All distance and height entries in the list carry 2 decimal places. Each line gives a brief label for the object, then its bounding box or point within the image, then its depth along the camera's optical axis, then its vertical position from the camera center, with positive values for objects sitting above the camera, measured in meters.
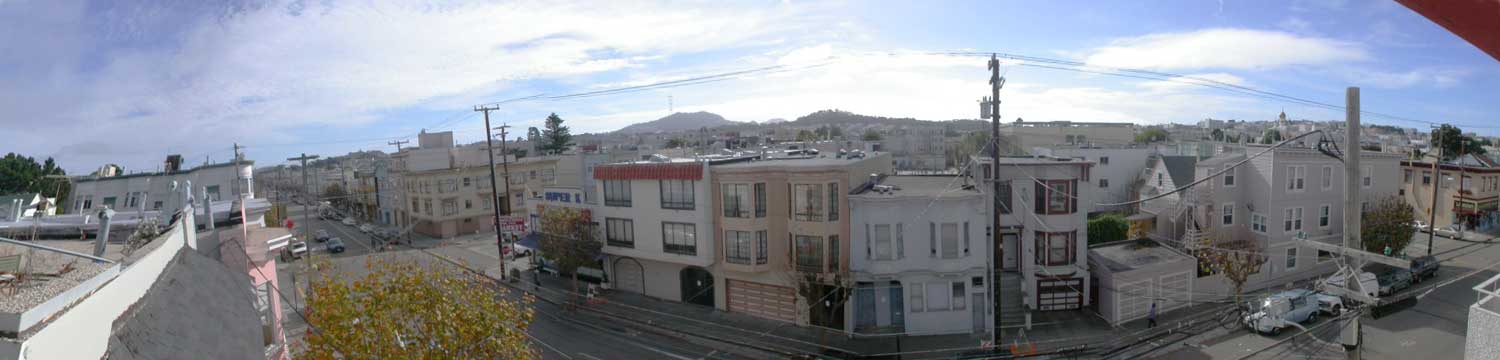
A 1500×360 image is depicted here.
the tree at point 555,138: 91.31 +0.75
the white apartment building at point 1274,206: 30.78 -4.12
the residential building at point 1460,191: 41.94 -4.95
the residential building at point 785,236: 25.28 -3.89
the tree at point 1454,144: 46.25 -2.21
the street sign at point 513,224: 36.38 -4.25
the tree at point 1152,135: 95.73 -1.84
